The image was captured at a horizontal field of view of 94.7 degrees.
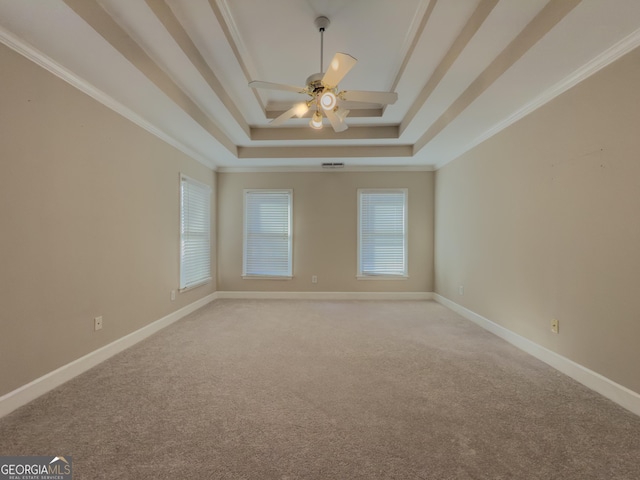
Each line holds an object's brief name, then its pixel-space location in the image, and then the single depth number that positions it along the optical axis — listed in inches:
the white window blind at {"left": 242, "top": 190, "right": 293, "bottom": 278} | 215.2
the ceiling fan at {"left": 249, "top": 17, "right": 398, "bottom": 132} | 86.0
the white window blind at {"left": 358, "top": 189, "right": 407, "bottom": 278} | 213.9
